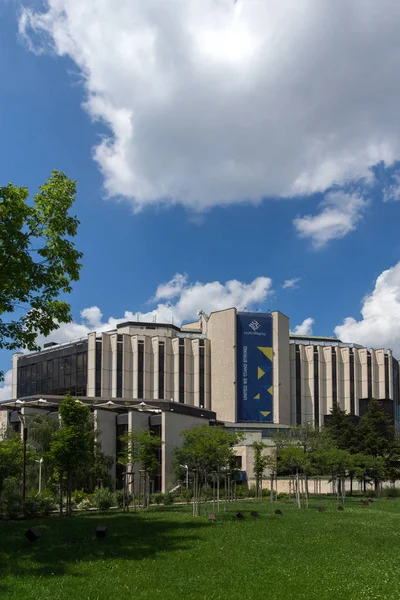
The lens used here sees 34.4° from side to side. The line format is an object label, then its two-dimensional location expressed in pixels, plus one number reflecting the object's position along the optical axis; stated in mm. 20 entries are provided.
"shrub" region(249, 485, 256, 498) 59641
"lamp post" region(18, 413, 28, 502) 33888
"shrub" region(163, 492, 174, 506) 45238
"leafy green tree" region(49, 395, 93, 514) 31656
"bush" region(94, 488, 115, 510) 37812
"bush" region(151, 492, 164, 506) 46125
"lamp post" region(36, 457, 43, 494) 43947
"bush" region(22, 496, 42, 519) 30391
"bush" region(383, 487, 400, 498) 61688
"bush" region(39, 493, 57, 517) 31802
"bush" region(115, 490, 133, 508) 40359
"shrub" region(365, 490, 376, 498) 61488
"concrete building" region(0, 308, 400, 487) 89812
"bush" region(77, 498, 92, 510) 40188
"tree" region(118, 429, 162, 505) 39062
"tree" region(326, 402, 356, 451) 68250
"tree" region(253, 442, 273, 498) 54531
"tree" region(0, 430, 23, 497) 34531
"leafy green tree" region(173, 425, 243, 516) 38438
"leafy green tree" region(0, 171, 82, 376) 20297
